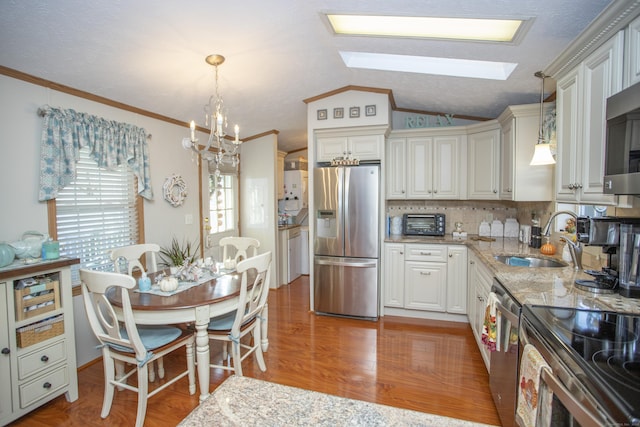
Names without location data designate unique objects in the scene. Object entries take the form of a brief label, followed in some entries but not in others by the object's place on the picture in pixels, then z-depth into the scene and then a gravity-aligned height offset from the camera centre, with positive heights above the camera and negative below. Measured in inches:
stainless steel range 32.8 -20.4
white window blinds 99.5 -3.7
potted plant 122.6 -21.6
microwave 48.9 +9.5
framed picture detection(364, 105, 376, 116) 135.6 +40.0
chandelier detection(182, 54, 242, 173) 81.7 +19.1
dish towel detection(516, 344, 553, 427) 44.9 -29.7
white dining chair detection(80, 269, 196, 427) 71.2 -35.5
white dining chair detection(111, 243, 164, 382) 94.8 -19.3
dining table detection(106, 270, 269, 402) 76.5 -26.4
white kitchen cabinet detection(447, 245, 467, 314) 131.0 -33.3
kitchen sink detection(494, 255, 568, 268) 96.1 -19.0
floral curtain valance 91.5 +19.1
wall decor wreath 134.9 +5.6
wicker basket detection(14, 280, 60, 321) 75.4 -24.3
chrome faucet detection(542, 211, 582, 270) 80.2 -13.6
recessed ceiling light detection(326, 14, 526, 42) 79.5 +46.4
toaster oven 148.0 -11.1
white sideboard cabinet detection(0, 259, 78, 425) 72.9 -33.7
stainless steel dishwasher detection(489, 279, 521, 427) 62.0 -33.7
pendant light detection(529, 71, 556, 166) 88.2 +13.3
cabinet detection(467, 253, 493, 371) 96.3 -32.7
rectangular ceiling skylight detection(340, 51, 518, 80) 105.0 +47.5
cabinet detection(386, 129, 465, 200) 142.4 +17.1
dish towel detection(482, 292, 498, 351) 72.7 -29.6
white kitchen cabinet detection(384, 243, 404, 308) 138.6 -32.1
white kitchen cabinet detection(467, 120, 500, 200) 128.3 +16.8
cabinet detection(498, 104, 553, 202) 107.5 +14.1
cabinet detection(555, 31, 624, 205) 58.3 +17.1
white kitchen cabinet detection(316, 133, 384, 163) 139.0 +25.1
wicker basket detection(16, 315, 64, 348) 75.7 -32.6
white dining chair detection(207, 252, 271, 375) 84.9 -34.2
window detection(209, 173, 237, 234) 169.3 -0.4
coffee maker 60.7 -10.2
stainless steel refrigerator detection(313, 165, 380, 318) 136.5 -16.9
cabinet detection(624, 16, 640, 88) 51.7 +25.0
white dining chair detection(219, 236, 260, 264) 124.4 -16.5
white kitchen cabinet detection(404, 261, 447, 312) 134.3 -36.8
